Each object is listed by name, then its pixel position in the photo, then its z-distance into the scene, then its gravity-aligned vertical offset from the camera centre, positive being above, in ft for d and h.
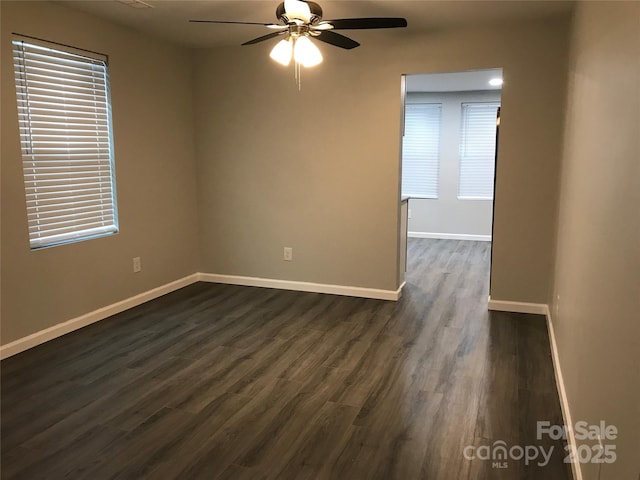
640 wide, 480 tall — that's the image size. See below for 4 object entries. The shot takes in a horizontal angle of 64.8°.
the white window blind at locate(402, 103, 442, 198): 25.93 +0.83
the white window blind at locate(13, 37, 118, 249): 11.33 +0.50
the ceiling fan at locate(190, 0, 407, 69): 9.69 +2.76
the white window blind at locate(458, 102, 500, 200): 24.90 +0.76
